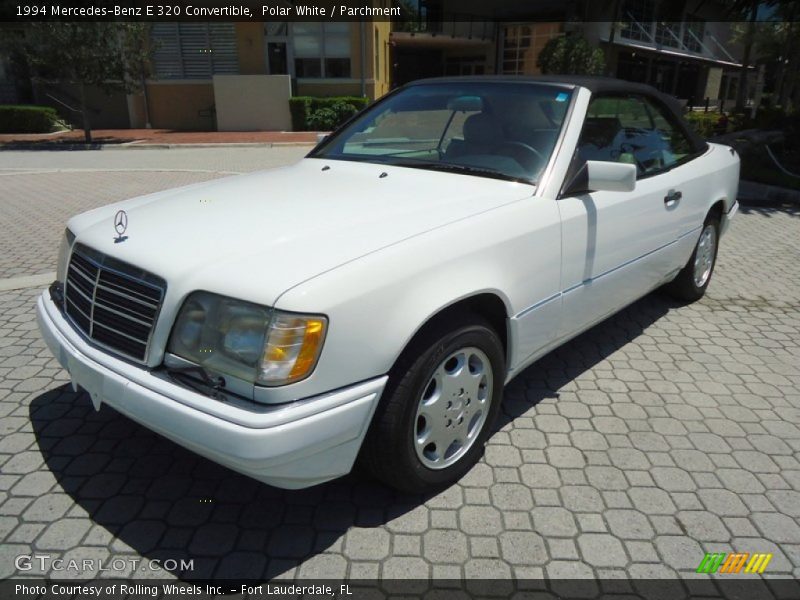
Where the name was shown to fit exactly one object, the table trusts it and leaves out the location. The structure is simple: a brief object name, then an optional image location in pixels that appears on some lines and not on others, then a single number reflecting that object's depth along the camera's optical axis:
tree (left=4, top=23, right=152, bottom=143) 16.98
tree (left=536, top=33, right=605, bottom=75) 26.59
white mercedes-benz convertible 2.01
